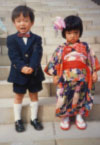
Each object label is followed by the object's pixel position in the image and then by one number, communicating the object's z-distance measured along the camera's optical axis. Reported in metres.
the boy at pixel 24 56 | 2.14
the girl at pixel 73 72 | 2.22
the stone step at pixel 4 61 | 3.29
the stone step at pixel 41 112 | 2.44
